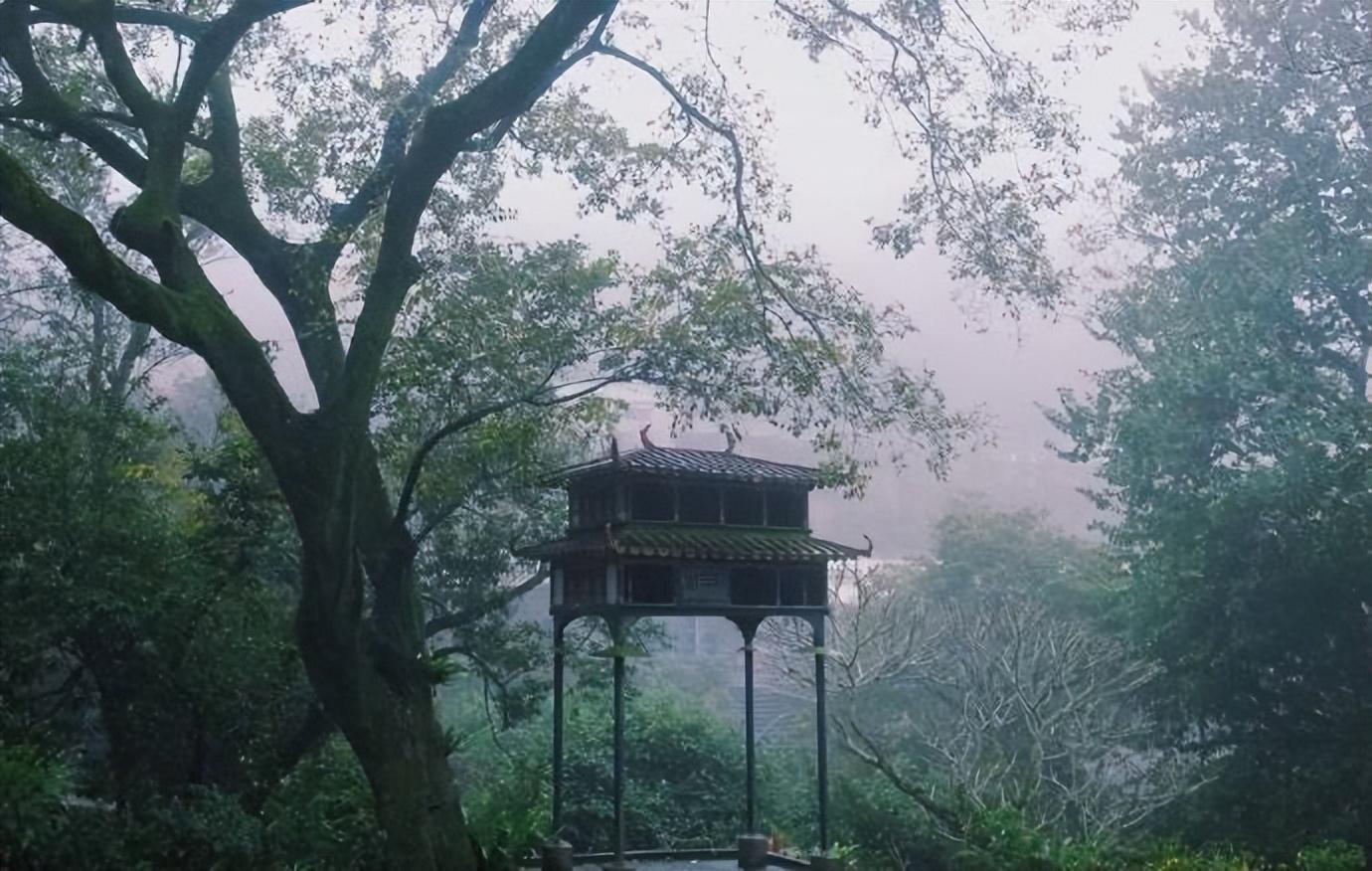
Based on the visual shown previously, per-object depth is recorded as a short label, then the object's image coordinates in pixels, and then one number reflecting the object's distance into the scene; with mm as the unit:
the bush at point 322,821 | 9594
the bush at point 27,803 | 7973
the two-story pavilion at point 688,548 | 10945
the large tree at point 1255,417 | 15305
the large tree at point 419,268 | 8797
